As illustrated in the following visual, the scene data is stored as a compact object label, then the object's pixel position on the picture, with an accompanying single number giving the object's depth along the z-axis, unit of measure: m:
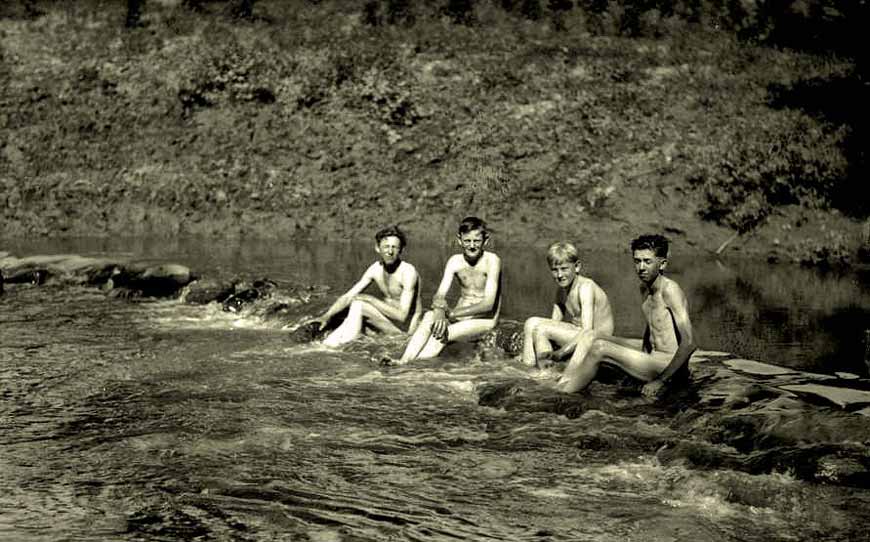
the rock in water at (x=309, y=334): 11.62
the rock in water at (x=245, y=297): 14.02
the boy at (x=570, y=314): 9.27
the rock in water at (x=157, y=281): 15.30
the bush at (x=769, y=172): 21.00
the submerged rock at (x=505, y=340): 10.67
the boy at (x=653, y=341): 8.22
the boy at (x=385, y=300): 11.20
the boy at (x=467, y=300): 10.31
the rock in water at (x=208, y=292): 14.45
